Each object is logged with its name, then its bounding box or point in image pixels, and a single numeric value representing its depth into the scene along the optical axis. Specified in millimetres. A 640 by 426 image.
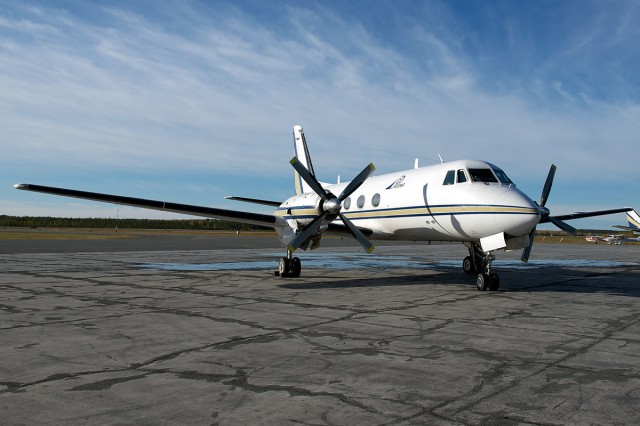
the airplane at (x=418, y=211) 14000
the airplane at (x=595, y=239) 78312
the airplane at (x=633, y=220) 56562
